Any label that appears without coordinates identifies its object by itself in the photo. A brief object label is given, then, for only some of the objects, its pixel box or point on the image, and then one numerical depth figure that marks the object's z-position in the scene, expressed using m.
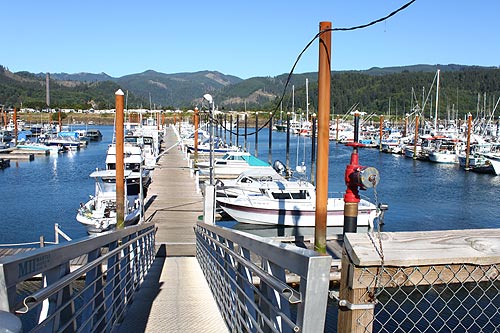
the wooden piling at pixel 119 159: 13.69
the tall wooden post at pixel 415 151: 57.93
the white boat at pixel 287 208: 21.14
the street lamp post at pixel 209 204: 12.04
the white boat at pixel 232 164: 33.38
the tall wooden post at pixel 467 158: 47.43
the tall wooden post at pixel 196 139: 36.71
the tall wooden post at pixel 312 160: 29.92
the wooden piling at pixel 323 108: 8.28
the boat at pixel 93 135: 87.57
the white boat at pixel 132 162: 28.25
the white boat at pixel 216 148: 43.78
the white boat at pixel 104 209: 19.19
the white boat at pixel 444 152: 53.41
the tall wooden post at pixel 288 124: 41.22
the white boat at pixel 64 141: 64.25
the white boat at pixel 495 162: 44.91
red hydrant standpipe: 11.17
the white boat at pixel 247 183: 23.95
